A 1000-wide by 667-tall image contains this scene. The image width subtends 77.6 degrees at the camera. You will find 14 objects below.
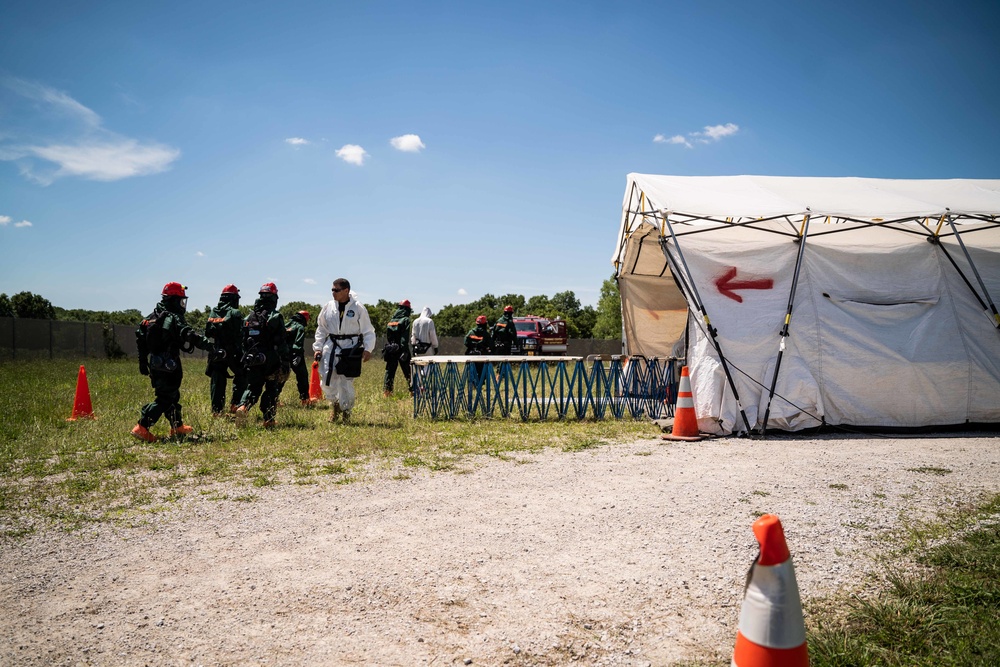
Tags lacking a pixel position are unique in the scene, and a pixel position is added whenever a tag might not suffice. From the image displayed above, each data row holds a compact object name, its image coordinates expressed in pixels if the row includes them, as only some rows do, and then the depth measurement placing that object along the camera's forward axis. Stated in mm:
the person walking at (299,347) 11805
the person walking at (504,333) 17719
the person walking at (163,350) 7883
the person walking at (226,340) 9711
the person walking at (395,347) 13398
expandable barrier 10273
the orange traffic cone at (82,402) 9992
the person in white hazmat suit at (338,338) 9477
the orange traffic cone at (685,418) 8695
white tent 9156
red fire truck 30219
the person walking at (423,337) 14352
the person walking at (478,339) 16359
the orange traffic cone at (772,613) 2014
